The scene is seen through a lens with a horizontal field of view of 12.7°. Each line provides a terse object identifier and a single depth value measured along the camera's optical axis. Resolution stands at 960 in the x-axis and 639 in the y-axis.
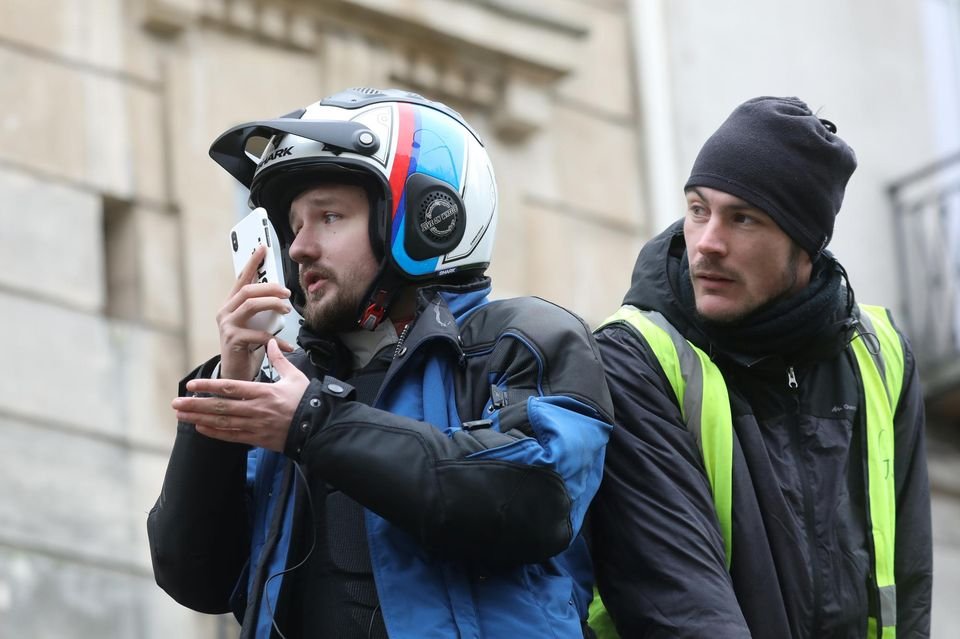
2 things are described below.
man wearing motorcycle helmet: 8.02
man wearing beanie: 8.96
